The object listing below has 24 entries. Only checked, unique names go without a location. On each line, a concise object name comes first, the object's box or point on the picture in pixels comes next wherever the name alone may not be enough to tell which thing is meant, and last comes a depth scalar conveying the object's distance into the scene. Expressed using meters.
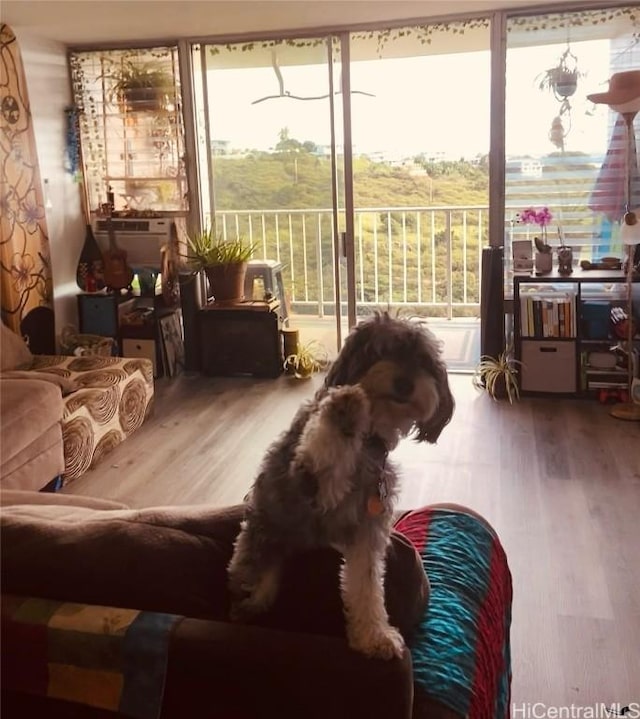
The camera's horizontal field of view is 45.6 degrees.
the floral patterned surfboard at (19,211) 4.52
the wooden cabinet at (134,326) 5.14
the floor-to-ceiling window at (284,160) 5.05
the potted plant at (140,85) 5.20
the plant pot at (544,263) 4.51
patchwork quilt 1.08
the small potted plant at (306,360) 5.06
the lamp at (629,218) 4.07
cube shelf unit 4.43
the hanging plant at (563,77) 4.48
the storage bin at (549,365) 4.46
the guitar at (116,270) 5.15
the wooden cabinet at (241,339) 5.05
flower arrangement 4.52
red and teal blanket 1.23
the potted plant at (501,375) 4.55
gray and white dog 1.23
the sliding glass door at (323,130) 5.00
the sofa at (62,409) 3.07
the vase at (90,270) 5.23
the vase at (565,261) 4.44
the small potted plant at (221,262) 5.03
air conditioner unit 5.22
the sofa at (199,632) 1.04
